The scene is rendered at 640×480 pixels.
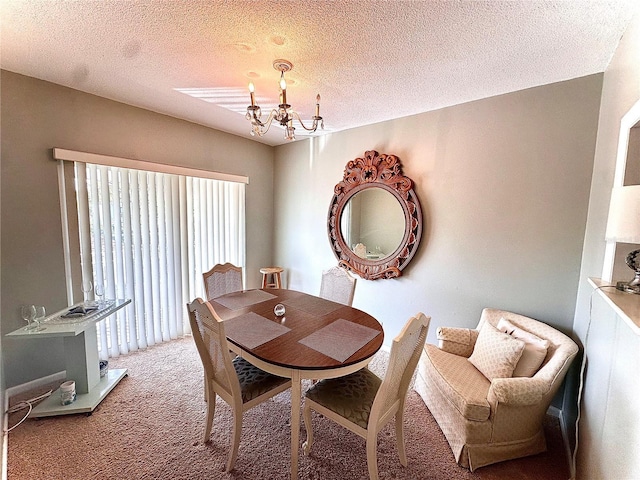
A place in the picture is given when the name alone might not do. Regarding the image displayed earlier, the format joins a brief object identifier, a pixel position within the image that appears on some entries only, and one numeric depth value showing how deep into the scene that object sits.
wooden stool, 3.67
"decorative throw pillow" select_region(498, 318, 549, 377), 1.69
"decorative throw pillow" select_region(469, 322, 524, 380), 1.71
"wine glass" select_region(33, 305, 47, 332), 1.87
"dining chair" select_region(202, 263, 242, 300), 2.57
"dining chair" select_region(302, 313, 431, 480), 1.27
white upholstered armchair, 1.50
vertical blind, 2.41
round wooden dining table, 1.36
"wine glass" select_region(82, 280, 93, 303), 2.27
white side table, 1.82
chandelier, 1.51
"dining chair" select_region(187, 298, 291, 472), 1.41
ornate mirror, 2.69
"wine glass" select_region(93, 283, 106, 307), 2.38
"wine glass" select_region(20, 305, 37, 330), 1.83
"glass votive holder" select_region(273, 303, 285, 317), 1.94
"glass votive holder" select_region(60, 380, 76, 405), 1.90
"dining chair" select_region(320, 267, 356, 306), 2.47
